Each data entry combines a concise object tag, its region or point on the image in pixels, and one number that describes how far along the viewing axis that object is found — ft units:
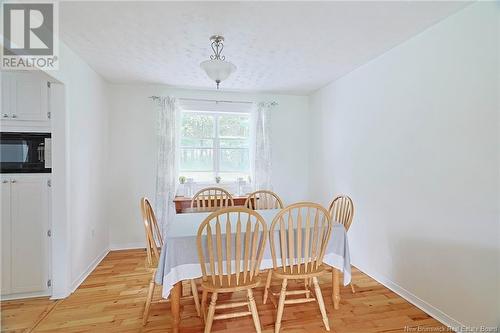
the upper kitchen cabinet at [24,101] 7.66
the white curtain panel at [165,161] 12.28
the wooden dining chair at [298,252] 6.07
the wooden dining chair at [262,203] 11.01
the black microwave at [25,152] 7.70
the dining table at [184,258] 5.83
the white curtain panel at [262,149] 13.50
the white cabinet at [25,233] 7.68
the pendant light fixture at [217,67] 6.73
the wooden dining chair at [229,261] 5.56
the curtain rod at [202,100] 12.82
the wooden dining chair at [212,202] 9.96
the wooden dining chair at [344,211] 7.88
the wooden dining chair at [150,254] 6.51
